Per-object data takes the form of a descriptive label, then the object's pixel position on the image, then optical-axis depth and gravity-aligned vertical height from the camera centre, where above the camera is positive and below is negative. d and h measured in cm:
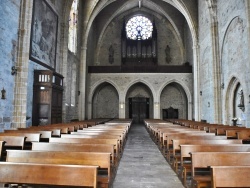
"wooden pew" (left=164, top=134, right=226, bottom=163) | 500 -76
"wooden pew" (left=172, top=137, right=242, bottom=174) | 425 -74
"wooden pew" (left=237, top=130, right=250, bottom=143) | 643 -88
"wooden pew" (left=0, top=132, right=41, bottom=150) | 508 -74
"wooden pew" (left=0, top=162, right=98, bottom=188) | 200 -65
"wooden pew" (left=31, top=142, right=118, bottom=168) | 343 -67
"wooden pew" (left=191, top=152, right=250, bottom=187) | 281 -71
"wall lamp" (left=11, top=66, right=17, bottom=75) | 865 +142
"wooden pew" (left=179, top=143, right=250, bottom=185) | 353 -70
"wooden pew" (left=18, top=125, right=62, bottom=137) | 632 -81
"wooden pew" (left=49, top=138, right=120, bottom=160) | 429 -71
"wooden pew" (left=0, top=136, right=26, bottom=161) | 439 -71
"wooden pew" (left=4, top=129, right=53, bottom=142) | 571 -76
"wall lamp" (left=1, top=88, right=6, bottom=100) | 798 +44
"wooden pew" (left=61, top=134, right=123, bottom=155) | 491 -73
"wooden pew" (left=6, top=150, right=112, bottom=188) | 259 -64
